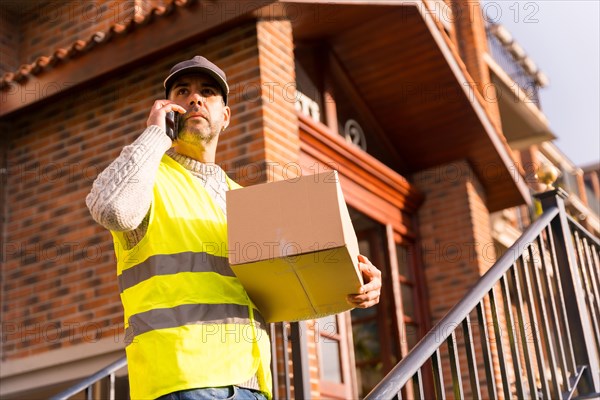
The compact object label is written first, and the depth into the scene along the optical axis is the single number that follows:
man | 2.23
